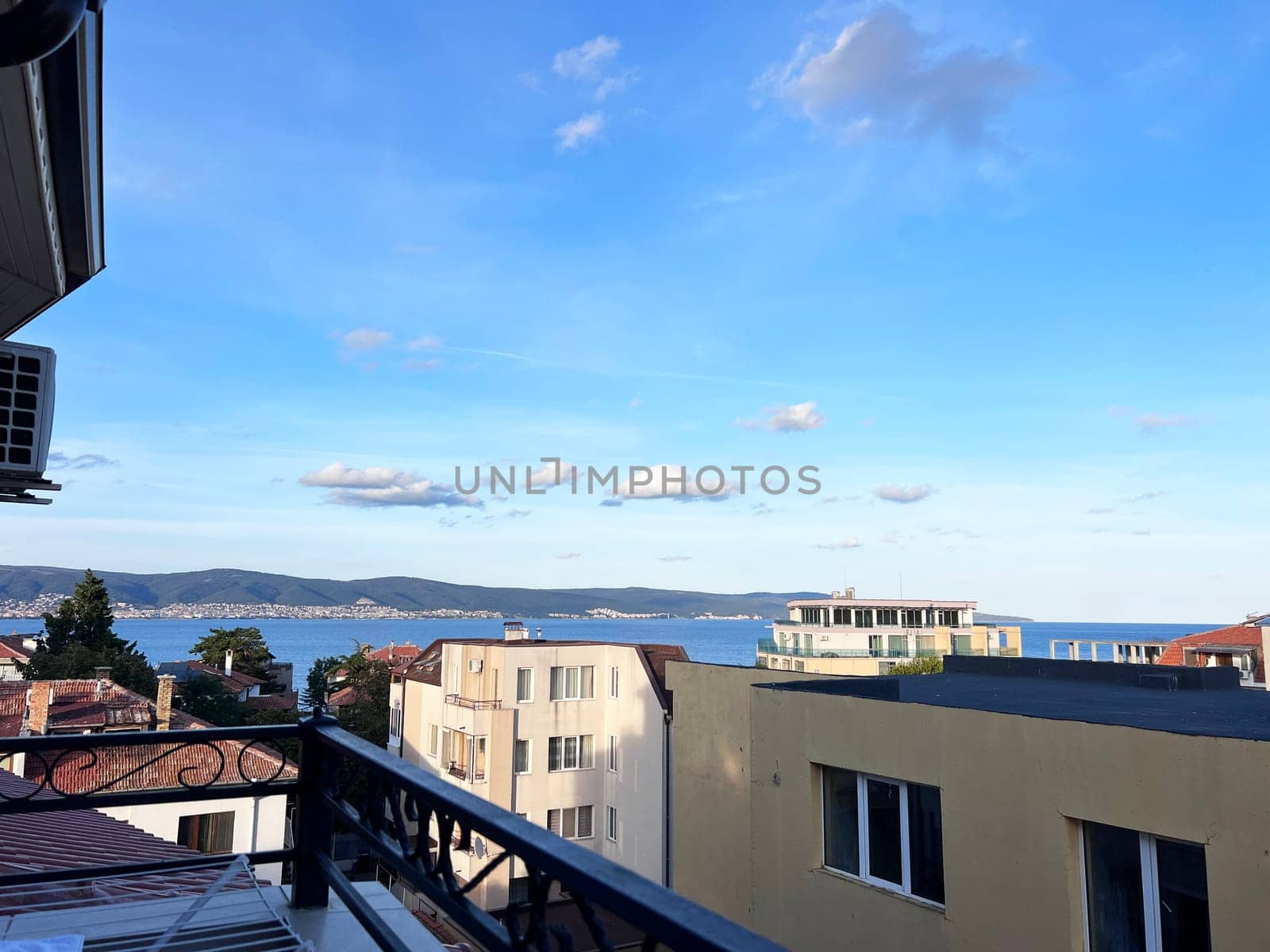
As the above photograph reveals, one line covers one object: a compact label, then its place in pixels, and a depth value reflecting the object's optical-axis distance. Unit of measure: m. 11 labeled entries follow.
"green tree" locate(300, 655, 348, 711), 54.16
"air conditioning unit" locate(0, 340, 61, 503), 4.00
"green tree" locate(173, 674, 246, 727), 37.00
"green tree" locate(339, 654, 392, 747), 38.97
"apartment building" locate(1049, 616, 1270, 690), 39.81
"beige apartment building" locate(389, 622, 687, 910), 24.94
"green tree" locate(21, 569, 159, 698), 41.12
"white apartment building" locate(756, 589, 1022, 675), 58.84
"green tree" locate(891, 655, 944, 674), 50.19
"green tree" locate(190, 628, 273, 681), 57.38
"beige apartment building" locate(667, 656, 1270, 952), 4.88
